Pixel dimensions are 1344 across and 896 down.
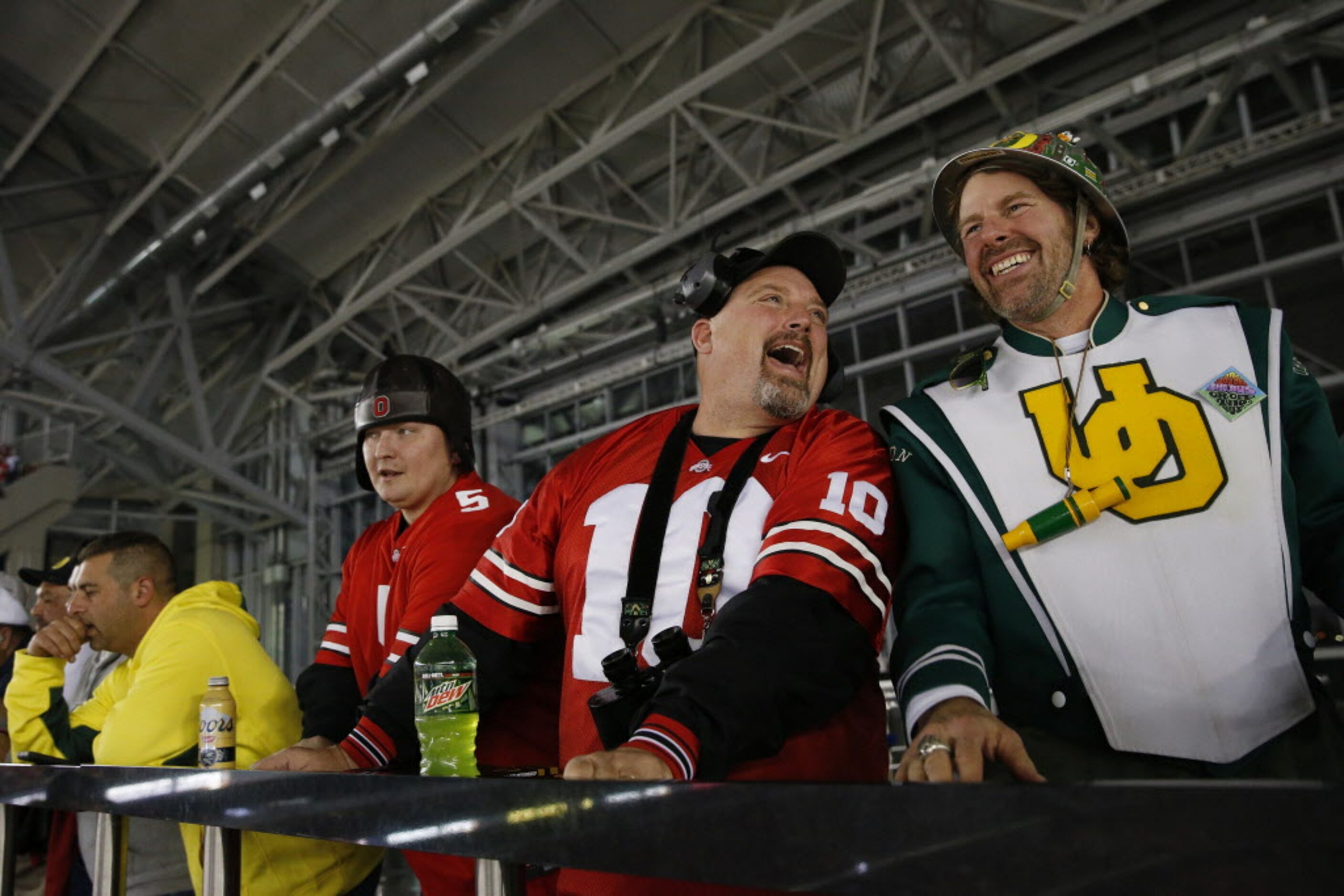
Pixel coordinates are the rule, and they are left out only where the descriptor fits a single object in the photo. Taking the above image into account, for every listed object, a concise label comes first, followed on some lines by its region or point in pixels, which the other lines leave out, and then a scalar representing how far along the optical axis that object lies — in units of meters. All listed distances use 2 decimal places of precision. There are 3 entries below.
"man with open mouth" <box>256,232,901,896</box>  1.34
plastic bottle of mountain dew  1.63
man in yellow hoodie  2.22
